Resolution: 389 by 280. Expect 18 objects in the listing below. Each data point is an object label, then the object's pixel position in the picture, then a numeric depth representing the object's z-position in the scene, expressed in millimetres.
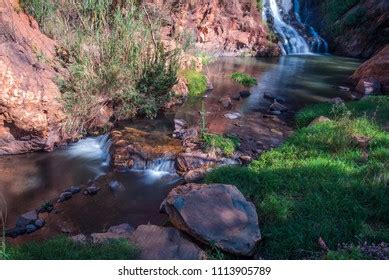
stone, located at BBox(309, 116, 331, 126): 9020
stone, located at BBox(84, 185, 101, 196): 6363
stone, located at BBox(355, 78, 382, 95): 13914
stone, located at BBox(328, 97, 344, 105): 11758
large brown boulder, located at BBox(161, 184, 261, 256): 4312
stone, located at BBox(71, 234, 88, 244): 4062
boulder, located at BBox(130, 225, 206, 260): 4020
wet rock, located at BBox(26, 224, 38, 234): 5236
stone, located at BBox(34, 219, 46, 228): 5363
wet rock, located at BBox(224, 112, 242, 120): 10480
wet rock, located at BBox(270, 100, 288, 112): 11391
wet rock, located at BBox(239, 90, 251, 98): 13094
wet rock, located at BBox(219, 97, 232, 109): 11594
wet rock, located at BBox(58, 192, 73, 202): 6117
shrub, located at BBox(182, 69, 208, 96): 12758
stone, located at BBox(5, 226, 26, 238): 5128
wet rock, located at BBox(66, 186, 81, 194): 6370
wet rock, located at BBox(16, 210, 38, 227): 5363
